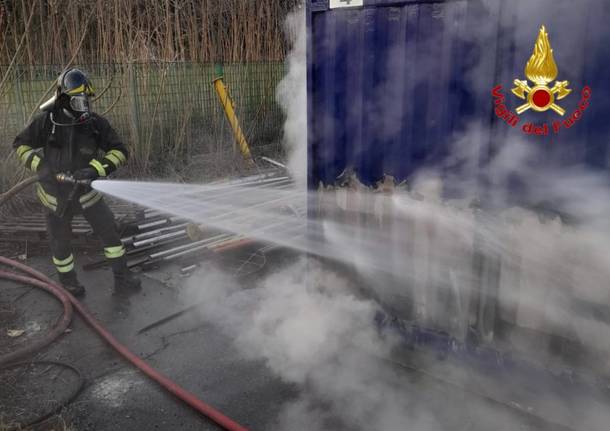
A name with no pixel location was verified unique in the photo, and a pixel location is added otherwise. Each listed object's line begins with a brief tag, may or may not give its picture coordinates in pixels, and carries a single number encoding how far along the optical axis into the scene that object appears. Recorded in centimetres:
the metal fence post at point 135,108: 904
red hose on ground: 308
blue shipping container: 256
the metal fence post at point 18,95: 801
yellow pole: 1019
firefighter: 479
